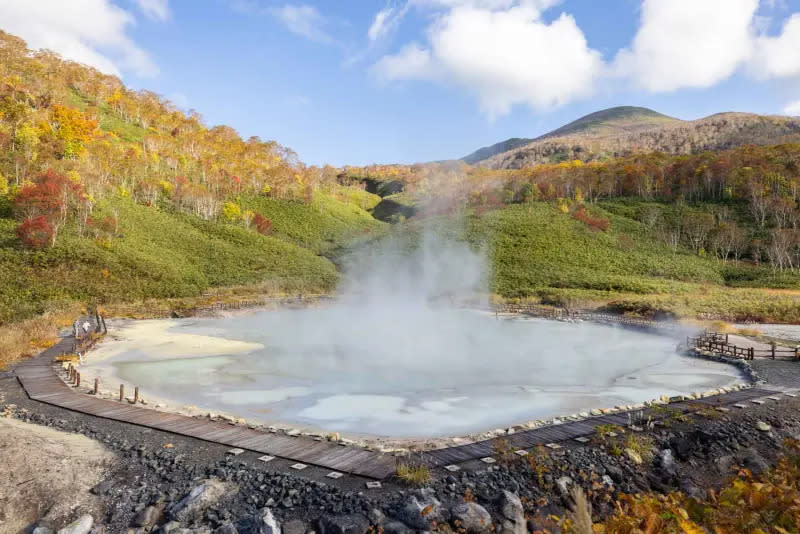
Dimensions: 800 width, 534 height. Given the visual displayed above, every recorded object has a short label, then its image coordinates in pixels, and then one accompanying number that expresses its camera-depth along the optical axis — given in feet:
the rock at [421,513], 16.11
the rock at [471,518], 16.12
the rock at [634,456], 21.43
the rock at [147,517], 16.90
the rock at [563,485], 18.58
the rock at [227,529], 15.76
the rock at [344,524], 15.67
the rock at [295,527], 16.05
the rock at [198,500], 16.96
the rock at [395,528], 15.69
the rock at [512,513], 16.17
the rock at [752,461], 20.62
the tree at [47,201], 100.27
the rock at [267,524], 15.60
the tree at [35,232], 93.25
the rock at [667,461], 20.94
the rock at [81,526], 16.06
